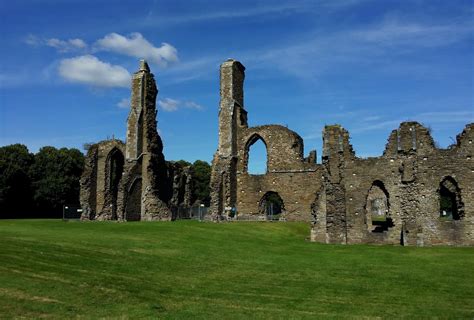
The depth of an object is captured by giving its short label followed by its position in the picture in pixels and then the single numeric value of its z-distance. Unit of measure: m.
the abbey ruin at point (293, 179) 22.64
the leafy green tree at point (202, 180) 73.69
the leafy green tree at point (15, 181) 48.94
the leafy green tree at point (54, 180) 52.22
